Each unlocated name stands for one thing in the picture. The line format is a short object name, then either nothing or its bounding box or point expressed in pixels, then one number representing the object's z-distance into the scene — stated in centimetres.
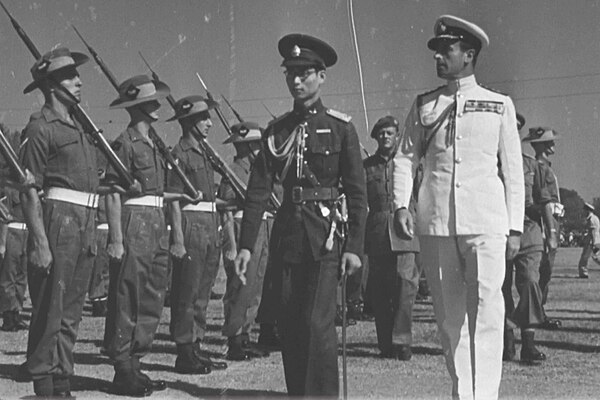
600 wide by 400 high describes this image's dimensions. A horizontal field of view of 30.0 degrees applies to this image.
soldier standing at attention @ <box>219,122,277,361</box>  941
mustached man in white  563
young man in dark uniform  582
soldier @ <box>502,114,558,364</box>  894
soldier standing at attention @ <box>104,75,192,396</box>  761
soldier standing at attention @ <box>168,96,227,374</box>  866
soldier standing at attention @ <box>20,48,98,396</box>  657
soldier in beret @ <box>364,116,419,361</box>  927
